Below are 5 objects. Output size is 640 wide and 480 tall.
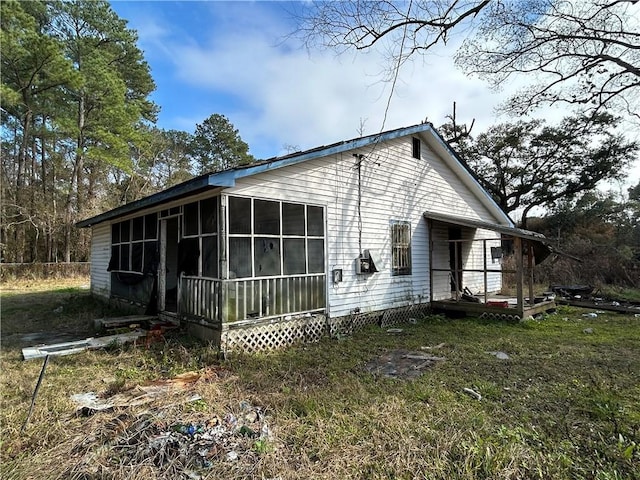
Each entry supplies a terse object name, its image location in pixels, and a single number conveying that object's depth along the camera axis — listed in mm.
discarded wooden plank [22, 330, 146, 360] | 5742
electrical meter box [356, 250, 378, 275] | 8125
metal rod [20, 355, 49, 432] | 3229
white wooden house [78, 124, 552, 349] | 6102
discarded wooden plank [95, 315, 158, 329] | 7373
